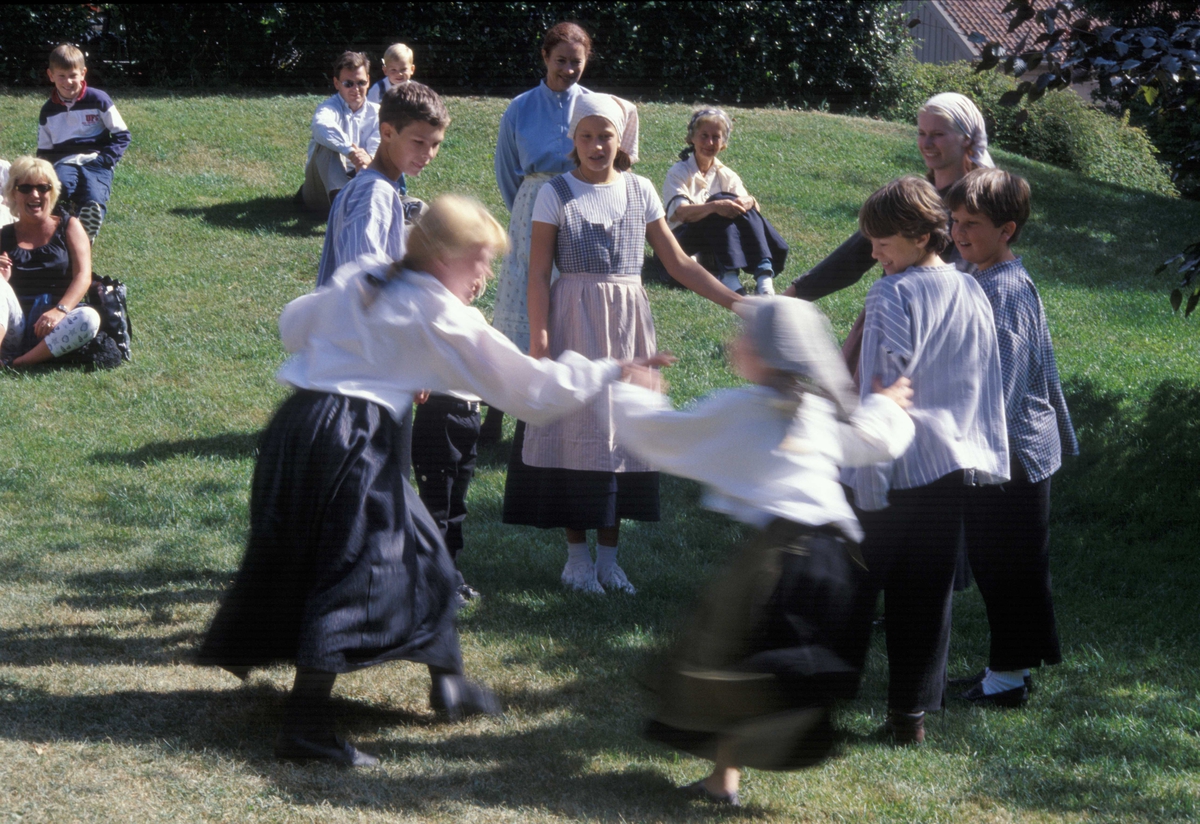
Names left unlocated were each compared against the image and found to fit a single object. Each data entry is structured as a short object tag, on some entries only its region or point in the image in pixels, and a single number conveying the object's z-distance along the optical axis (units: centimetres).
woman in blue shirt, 597
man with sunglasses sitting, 1051
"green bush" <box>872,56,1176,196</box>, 2102
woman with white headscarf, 462
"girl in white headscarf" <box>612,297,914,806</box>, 314
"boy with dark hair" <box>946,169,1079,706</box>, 402
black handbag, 823
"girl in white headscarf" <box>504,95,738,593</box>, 480
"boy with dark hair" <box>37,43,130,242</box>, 1006
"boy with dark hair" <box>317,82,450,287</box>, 400
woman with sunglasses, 806
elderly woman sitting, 955
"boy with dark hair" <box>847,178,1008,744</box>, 363
